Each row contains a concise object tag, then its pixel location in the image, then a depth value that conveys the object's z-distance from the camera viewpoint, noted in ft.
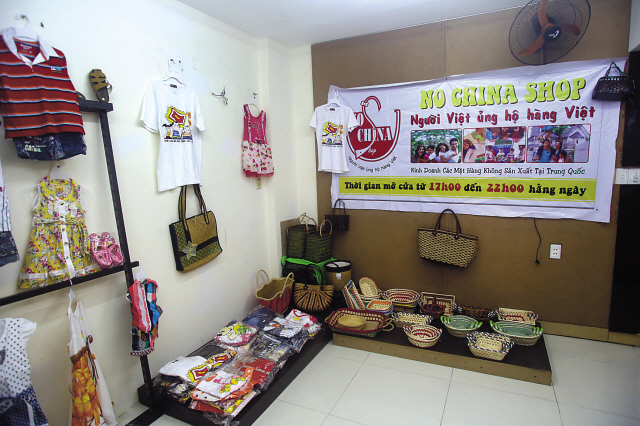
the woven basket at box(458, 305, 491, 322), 9.64
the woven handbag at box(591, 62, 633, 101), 8.18
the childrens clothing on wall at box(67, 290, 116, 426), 5.65
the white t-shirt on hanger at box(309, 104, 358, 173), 11.42
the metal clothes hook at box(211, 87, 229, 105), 9.50
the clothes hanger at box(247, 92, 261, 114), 10.71
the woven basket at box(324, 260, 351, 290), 11.22
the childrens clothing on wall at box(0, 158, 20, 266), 4.71
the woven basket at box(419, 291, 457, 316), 10.18
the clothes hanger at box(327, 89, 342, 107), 11.50
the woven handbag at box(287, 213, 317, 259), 11.63
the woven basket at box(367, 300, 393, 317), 10.11
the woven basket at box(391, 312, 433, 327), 9.61
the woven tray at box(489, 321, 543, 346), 8.33
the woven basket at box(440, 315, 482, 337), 8.95
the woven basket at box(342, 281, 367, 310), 10.53
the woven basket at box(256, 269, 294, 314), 10.08
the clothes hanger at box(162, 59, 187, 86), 7.89
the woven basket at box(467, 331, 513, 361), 7.96
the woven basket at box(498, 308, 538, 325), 9.36
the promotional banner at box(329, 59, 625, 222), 8.84
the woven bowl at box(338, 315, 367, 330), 9.34
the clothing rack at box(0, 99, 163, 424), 5.76
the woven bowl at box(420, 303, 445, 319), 10.11
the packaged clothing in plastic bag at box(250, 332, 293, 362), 8.23
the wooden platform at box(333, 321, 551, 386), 7.73
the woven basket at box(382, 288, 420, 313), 10.20
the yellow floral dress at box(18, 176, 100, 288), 5.54
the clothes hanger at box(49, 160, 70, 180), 5.85
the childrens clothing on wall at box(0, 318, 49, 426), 4.66
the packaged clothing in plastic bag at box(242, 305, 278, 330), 9.43
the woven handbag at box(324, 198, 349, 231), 11.69
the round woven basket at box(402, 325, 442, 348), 8.57
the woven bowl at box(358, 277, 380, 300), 11.32
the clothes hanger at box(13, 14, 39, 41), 5.02
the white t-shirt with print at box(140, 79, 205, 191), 7.54
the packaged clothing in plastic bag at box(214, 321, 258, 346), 8.62
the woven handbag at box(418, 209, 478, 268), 9.82
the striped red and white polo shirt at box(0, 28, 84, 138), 4.94
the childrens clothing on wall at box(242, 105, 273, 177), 10.30
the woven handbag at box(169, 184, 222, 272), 8.13
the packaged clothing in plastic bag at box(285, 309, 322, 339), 9.45
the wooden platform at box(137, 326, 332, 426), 6.71
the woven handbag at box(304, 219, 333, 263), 11.39
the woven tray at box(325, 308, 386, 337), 9.26
